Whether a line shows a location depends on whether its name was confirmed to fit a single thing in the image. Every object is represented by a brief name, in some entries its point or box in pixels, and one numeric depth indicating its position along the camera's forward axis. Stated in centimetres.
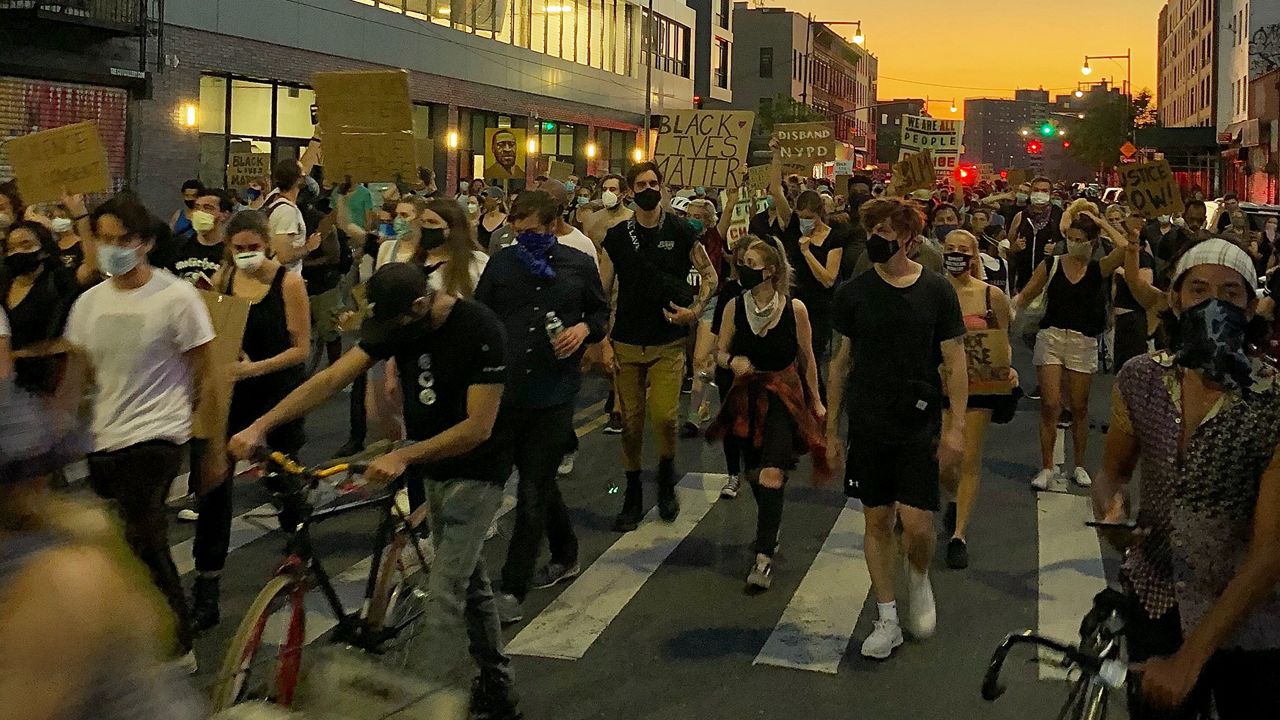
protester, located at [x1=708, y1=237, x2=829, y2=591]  750
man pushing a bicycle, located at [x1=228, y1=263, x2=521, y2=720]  490
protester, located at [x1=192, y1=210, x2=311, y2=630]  698
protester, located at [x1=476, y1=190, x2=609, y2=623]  665
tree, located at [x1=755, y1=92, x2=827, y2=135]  7844
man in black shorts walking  620
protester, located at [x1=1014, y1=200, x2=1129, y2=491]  960
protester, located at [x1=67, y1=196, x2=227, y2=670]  565
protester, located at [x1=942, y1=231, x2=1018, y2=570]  803
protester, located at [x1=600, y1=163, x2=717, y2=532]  853
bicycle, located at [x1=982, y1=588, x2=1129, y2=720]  342
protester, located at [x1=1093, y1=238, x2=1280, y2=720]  319
